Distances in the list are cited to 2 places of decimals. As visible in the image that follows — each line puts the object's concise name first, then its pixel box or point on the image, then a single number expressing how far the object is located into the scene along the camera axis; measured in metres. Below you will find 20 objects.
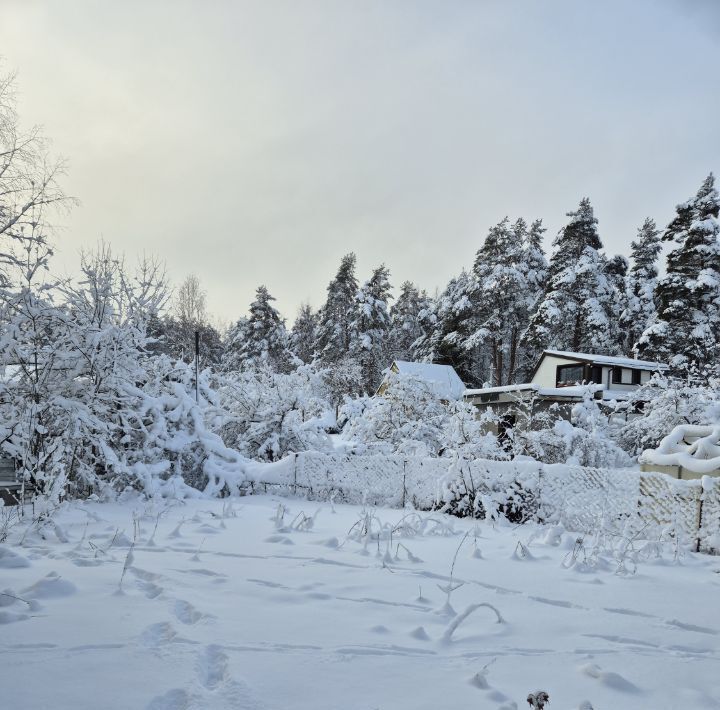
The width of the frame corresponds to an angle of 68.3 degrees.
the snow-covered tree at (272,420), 15.66
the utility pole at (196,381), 13.14
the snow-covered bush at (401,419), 15.49
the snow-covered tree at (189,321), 35.91
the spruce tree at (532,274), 37.94
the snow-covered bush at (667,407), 16.73
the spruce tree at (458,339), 38.53
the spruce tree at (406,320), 48.66
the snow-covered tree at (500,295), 36.75
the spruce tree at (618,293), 36.50
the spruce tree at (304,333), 50.52
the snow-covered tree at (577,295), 33.28
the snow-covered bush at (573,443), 14.55
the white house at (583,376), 25.95
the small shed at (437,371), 32.80
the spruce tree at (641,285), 36.12
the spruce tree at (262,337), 40.81
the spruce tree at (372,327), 40.00
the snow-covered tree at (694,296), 27.08
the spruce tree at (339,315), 42.19
